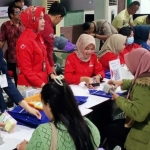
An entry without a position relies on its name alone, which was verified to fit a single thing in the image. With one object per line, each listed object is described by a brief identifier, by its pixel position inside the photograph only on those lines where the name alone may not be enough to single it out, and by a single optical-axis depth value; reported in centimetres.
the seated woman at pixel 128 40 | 410
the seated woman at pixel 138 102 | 203
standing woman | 268
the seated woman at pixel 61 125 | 141
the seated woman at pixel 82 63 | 312
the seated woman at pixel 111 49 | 367
